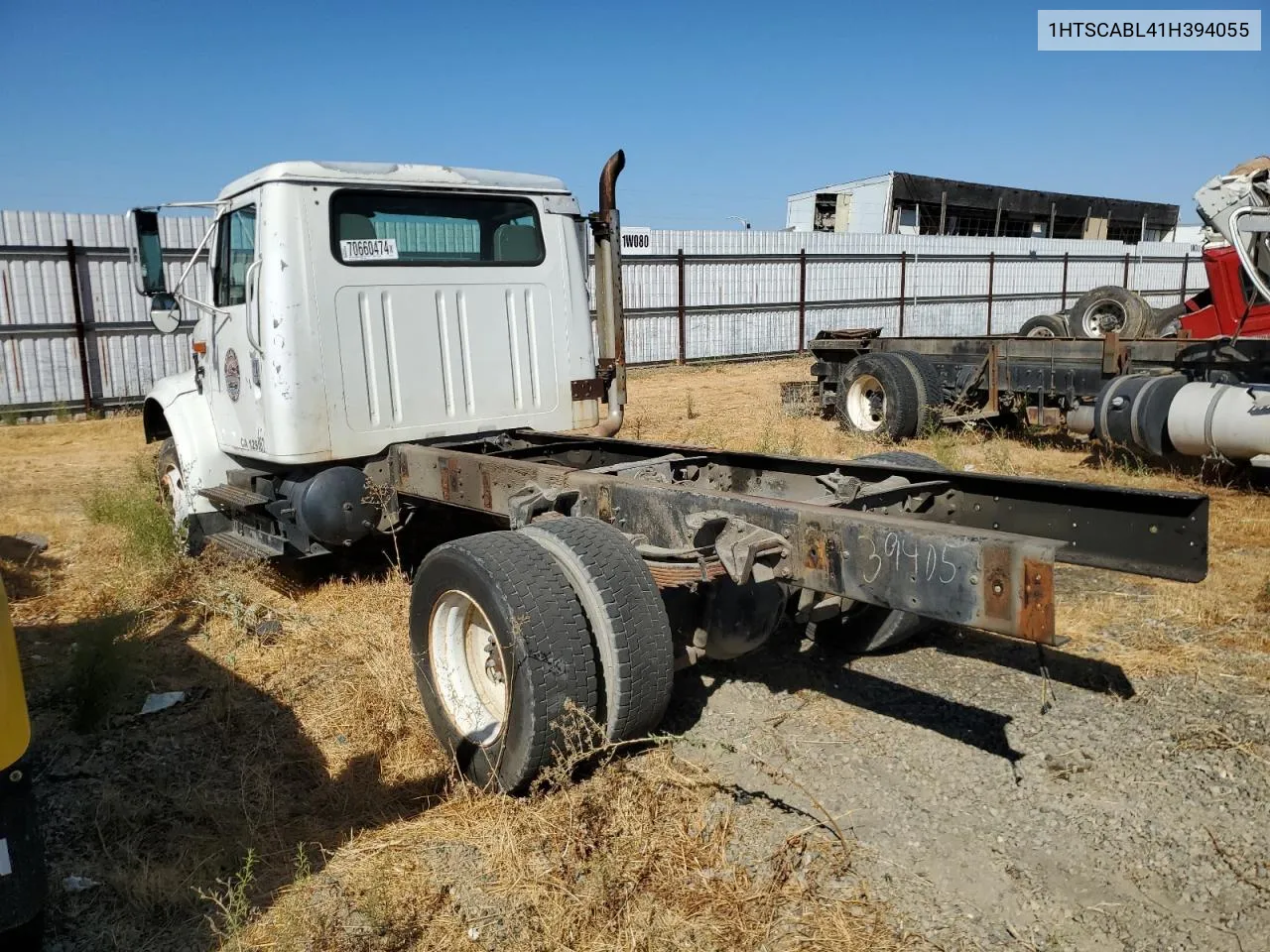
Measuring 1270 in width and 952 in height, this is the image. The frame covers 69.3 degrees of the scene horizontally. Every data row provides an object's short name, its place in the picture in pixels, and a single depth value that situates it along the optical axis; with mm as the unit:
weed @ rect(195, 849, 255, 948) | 2234
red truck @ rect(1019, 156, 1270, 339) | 7125
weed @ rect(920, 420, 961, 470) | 7426
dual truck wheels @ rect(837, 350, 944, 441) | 8672
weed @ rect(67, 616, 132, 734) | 3604
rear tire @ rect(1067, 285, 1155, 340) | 11258
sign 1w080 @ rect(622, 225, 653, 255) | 17438
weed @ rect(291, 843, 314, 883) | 2484
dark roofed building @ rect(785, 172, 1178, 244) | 30438
